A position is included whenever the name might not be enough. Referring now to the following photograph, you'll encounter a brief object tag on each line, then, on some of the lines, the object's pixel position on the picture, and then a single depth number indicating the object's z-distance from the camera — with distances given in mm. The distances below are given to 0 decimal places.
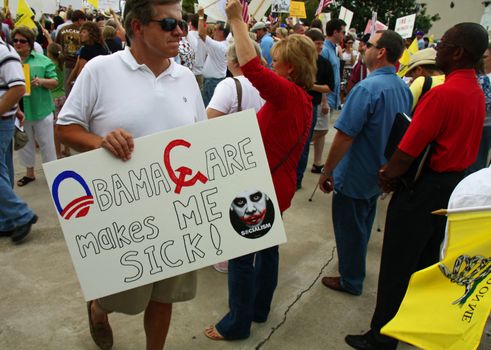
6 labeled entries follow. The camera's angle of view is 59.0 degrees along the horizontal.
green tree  31141
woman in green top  4879
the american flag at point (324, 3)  11367
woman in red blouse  2170
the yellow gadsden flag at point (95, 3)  7719
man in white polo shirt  1875
